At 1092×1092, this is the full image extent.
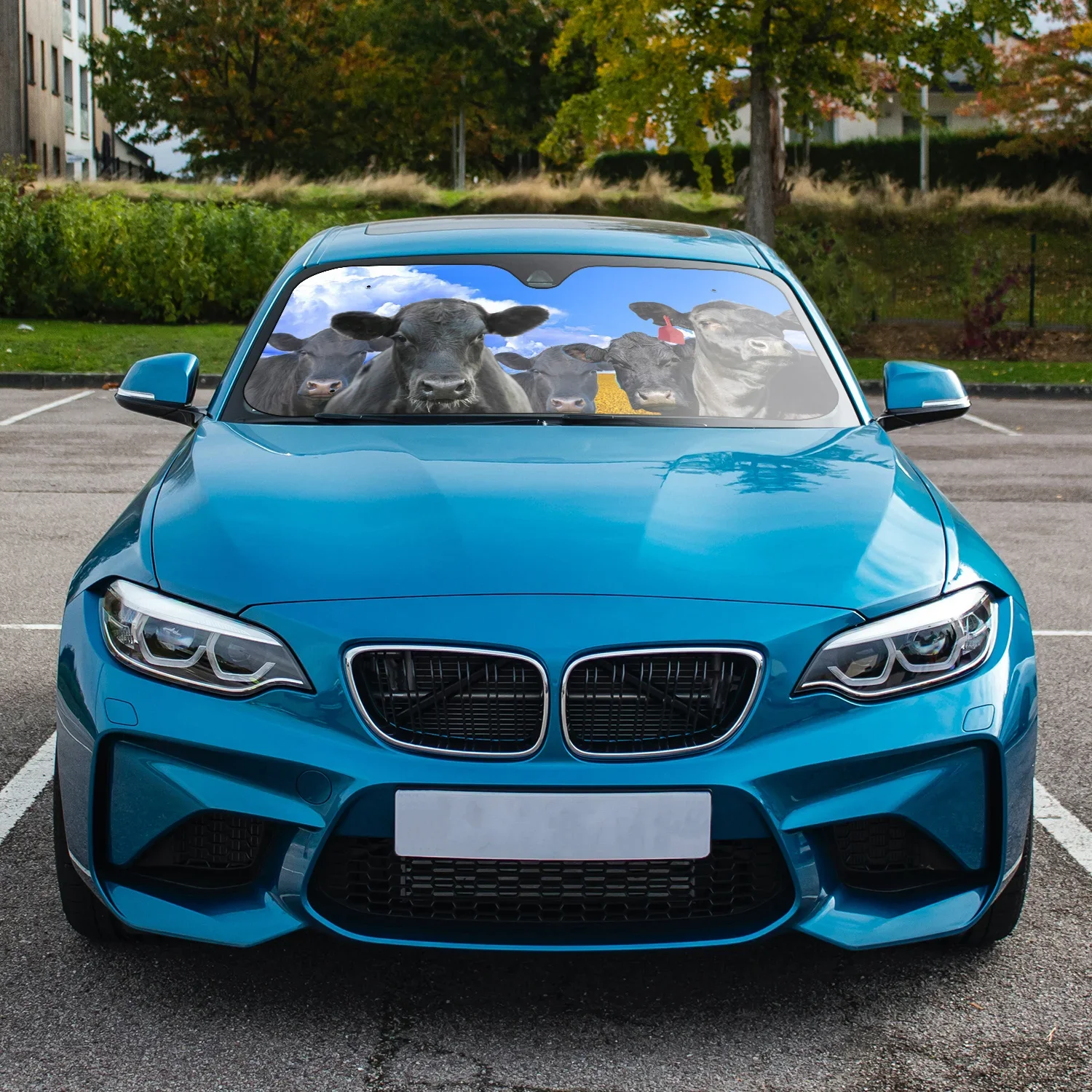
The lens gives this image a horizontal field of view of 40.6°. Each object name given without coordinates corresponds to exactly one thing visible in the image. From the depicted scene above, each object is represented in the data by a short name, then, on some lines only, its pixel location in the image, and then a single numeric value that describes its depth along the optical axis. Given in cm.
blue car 256
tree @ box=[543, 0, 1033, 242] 2119
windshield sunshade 385
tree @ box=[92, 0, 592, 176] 4759
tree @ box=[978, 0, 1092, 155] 3425
